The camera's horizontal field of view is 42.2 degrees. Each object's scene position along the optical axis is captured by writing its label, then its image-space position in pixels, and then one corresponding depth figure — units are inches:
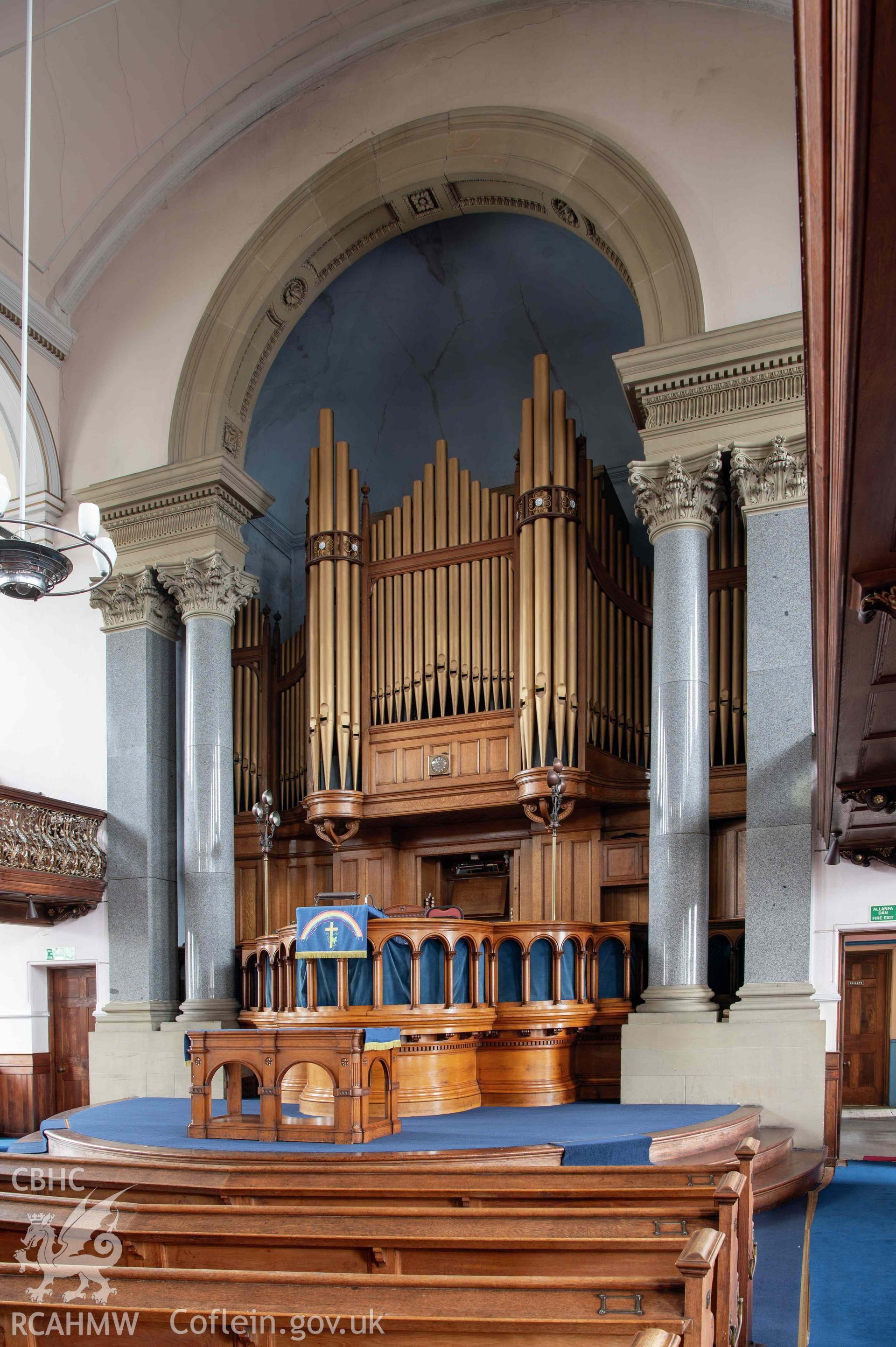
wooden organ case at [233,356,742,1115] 325.1
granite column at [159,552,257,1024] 369.1
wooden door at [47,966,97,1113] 409.1
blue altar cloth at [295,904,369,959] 278.7
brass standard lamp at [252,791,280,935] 377.4
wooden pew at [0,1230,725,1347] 94.9
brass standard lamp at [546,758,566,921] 335.6
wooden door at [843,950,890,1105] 512.1
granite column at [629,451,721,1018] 307.4
